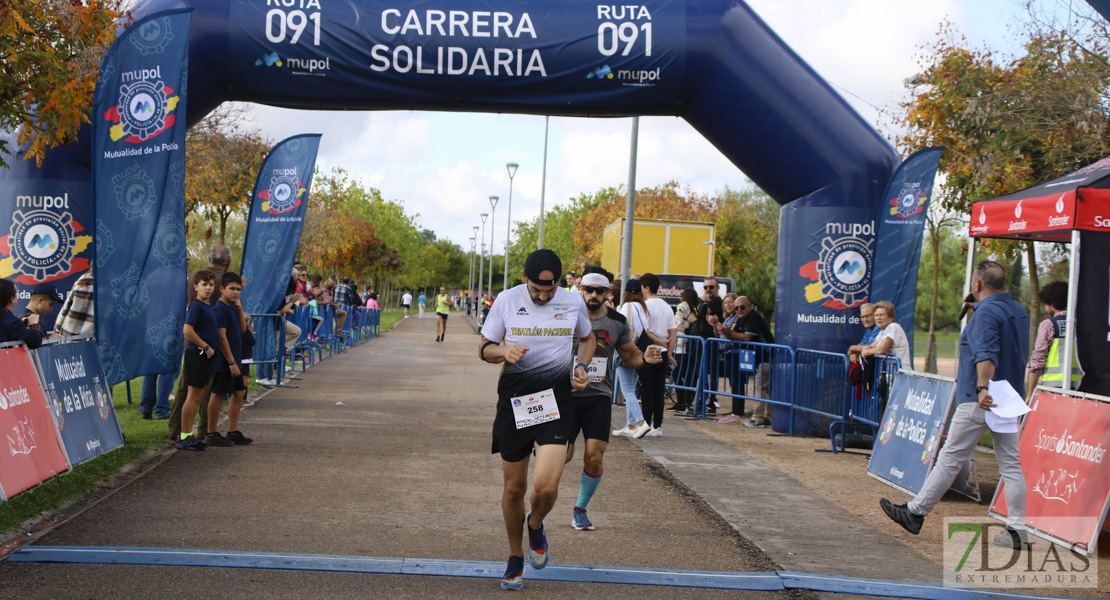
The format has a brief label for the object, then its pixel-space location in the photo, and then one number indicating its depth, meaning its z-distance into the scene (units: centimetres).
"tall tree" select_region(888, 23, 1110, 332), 1489
